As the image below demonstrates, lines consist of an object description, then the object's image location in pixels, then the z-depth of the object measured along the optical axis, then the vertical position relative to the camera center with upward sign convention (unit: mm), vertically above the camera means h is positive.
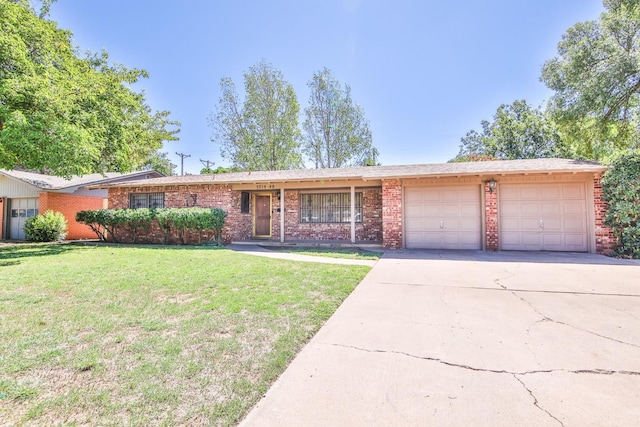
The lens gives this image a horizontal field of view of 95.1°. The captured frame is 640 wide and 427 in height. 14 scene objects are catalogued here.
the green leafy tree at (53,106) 8273 +3681
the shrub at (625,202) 7680 +449
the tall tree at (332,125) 22922 +7631
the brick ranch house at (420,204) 8727 +593
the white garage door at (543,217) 8711 +60
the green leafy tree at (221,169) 23516 +5004
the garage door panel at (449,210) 9562 +330
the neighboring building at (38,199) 14168 +1273
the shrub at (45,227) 12945 -109
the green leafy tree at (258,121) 21906 +7752
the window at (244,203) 12525 +845
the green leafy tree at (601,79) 10594 +5242
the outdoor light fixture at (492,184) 9039 +1099
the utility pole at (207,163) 31506 +6458
